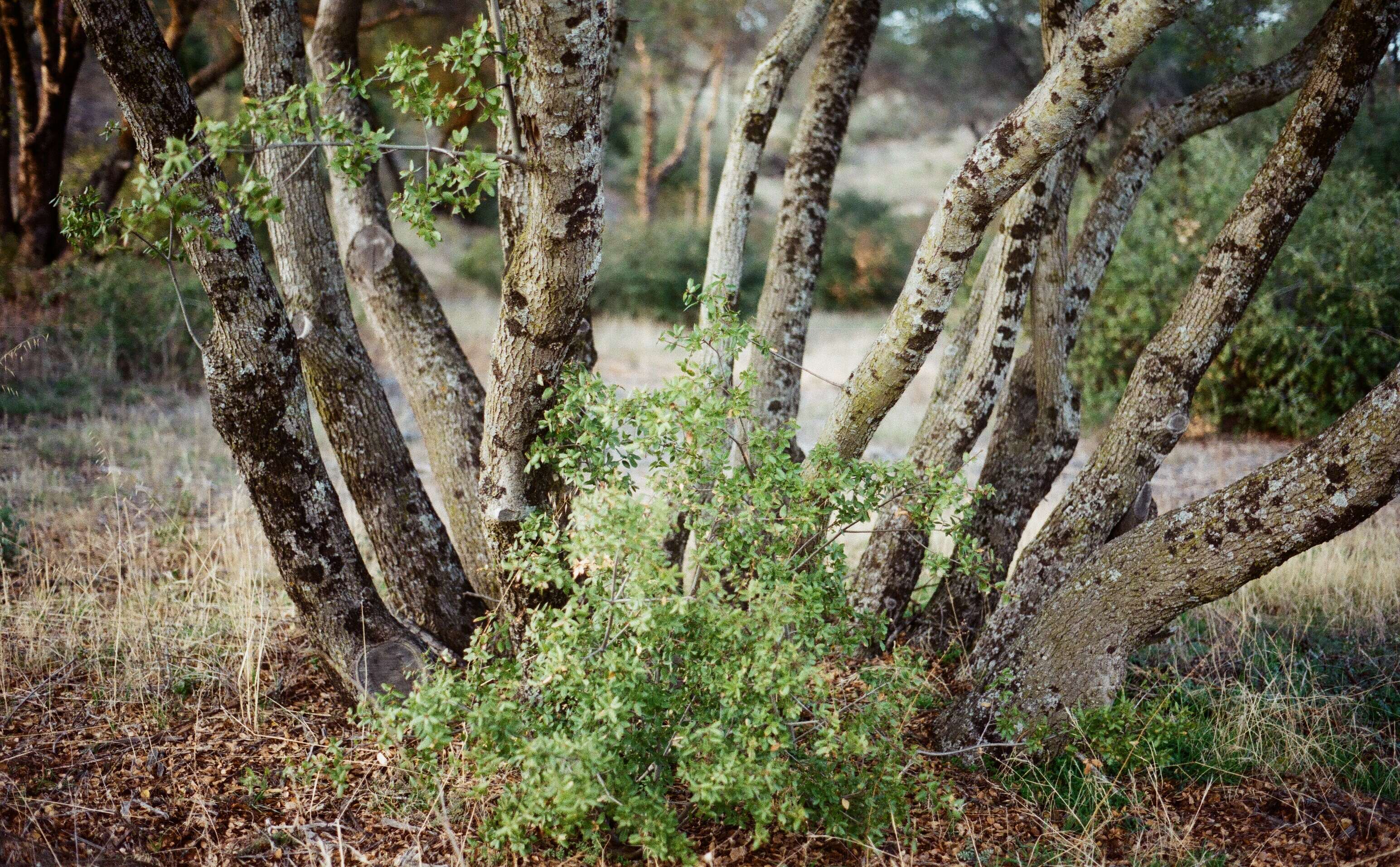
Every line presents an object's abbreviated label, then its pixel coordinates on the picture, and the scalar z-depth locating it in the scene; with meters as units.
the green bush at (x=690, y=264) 16.98
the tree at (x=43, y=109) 9.03
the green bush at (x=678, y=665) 2.23
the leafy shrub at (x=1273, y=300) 8.28
